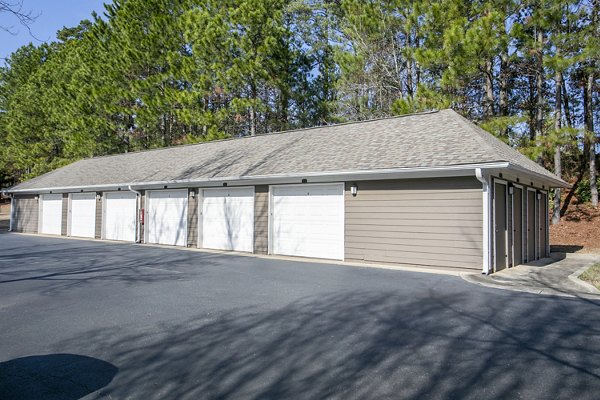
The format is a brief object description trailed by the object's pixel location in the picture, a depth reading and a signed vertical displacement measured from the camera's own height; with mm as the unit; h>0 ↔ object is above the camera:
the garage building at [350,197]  8703 +287
